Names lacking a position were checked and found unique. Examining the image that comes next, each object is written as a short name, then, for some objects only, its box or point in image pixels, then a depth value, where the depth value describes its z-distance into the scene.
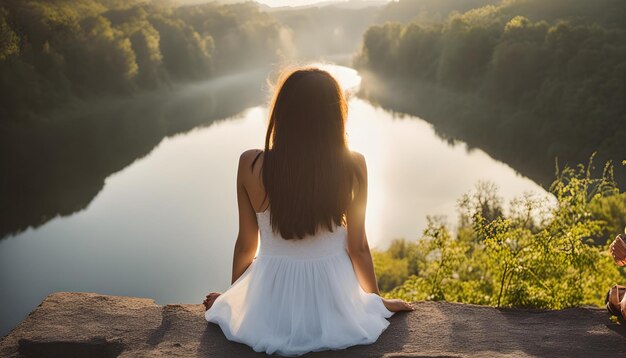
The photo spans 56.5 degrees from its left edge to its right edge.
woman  2.55
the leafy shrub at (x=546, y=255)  4.38
